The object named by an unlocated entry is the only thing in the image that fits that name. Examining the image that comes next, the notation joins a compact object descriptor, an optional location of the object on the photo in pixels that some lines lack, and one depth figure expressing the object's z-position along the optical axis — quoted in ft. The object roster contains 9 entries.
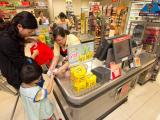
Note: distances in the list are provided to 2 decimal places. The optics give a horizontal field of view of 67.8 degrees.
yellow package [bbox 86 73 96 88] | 4.09
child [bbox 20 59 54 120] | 3.67
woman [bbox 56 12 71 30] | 13.71
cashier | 5.45
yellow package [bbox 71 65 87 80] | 3.80
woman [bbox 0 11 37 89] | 3.72
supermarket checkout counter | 4.08
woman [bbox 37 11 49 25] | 16.11
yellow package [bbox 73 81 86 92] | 3.91
